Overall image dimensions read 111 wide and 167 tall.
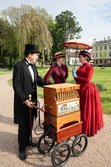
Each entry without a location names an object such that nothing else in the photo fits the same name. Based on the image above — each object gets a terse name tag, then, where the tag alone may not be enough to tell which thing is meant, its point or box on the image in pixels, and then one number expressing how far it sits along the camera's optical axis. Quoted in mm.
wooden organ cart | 2480
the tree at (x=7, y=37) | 28094
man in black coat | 2666
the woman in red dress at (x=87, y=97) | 3484
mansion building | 73000
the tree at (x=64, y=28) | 38812
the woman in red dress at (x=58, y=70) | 3514
